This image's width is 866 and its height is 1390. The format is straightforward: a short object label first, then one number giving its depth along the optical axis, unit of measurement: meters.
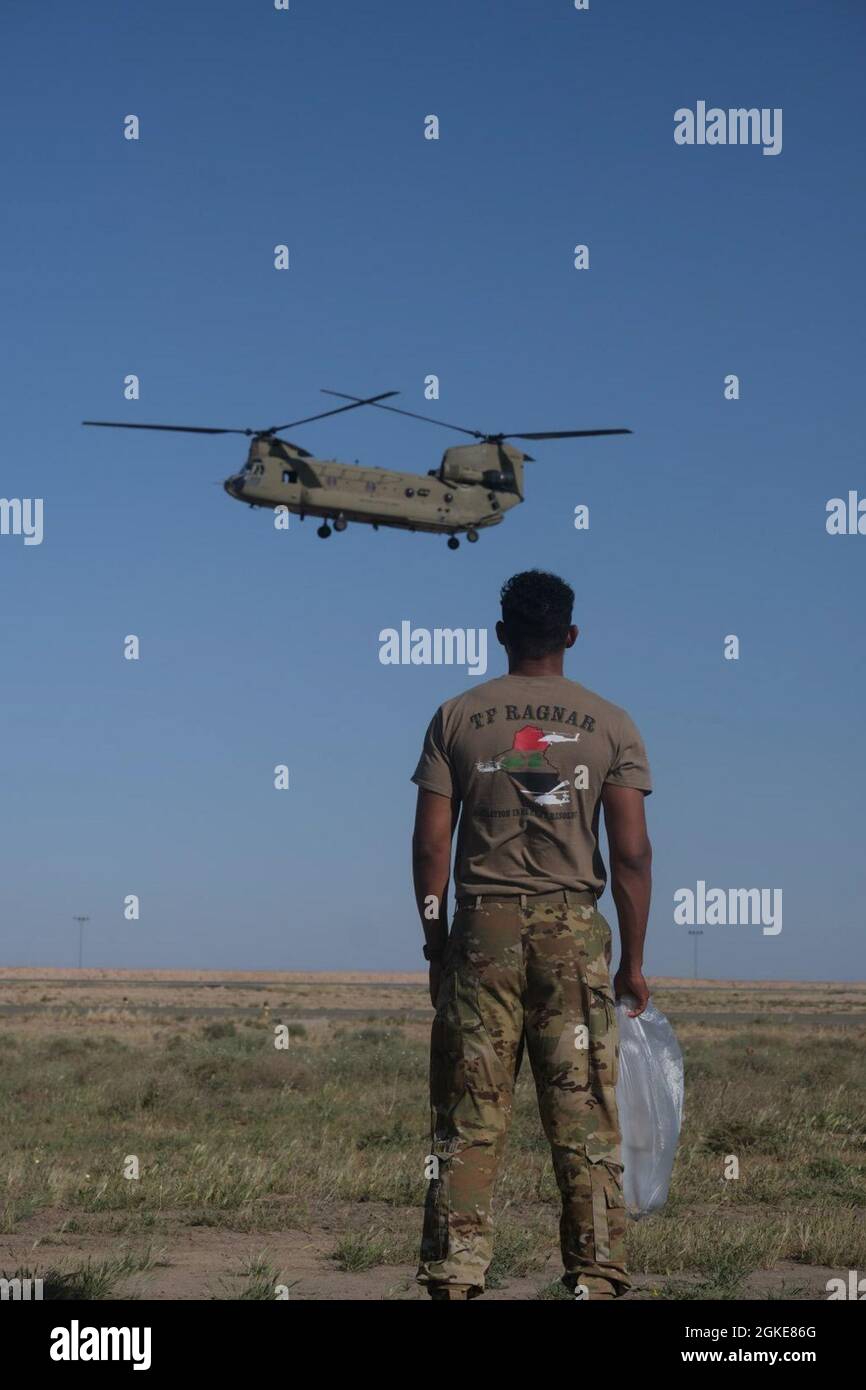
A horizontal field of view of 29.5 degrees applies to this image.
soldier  5.98
